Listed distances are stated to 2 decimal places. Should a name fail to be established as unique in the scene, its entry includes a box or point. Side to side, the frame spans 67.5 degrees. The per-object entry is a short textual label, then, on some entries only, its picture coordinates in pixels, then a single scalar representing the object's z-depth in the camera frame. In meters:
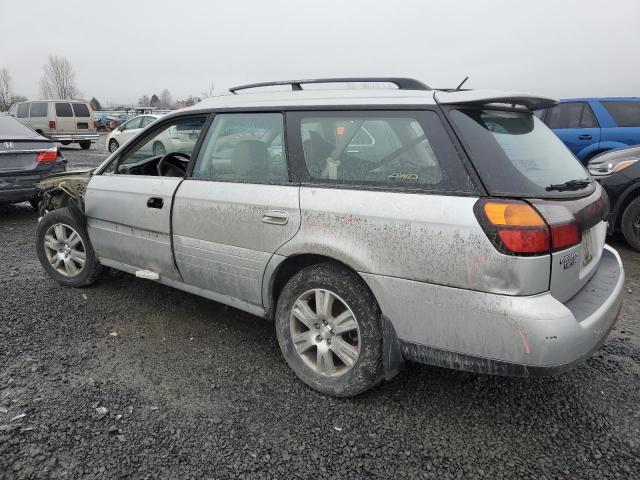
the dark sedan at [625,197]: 5.50
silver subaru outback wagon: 2.12
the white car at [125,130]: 18.08
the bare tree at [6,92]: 63.56
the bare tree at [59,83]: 69.75
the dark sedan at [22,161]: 6.71
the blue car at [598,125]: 8.30
